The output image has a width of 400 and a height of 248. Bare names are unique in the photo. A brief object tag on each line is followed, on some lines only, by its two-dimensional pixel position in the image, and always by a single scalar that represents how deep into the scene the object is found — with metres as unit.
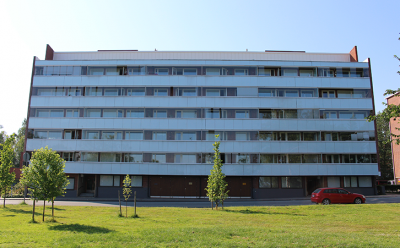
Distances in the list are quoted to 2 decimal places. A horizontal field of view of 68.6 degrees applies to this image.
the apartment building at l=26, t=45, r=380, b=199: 37.88
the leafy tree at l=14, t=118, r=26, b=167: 72.62
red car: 26.92
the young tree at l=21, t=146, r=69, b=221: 16.58
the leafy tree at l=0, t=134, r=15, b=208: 24.75
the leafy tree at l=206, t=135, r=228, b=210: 23.27
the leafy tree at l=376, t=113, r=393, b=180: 62.84
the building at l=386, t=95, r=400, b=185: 51.47
